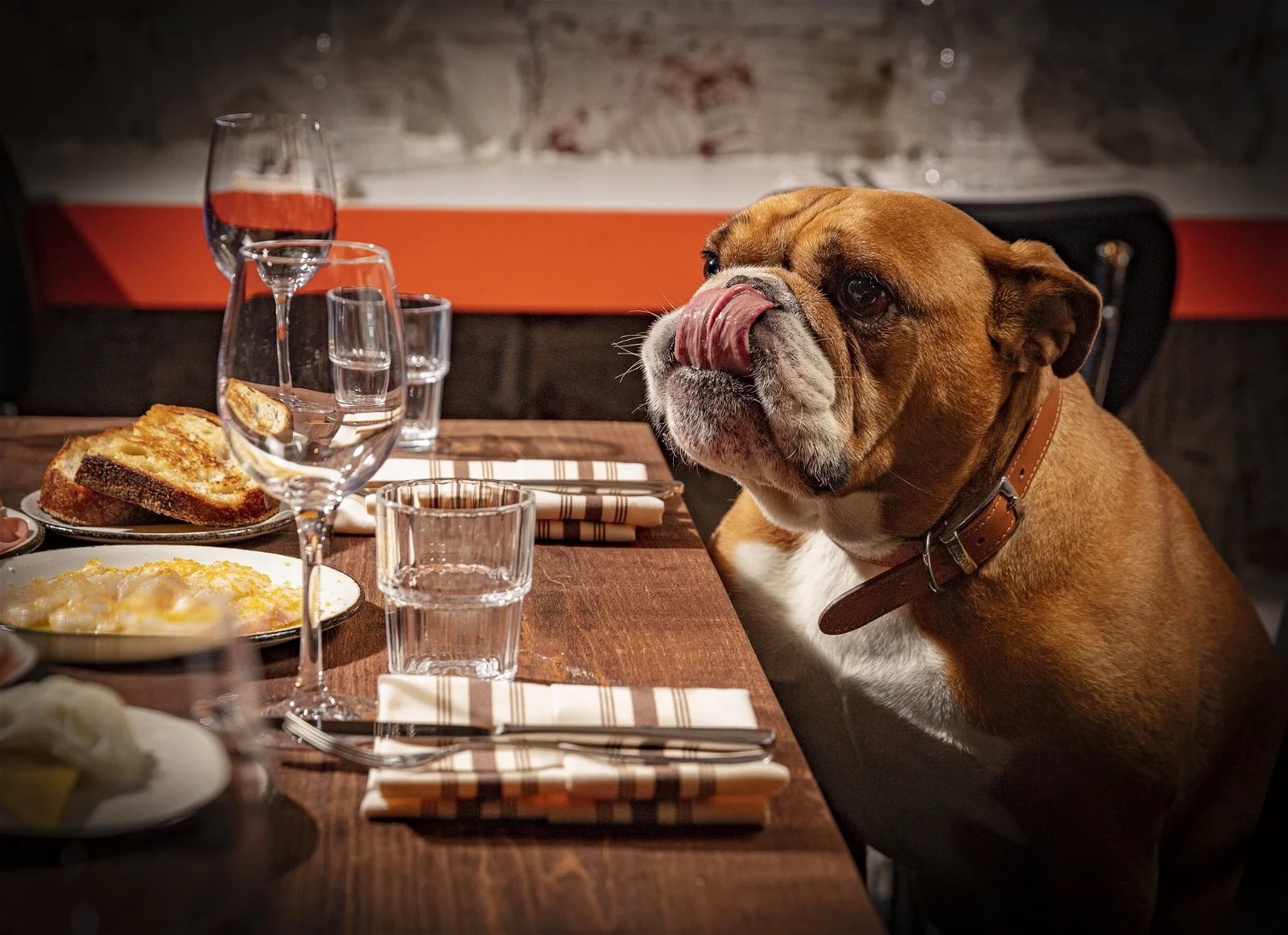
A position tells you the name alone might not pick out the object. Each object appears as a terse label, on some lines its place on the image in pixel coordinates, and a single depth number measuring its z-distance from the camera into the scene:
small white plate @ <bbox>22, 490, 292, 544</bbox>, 1.14
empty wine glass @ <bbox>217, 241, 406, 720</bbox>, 0.79
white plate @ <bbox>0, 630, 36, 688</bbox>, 0.44
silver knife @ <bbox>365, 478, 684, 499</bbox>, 1.26
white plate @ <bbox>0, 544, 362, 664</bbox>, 0.93
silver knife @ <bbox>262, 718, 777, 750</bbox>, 0.73
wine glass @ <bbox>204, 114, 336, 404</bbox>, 1.31
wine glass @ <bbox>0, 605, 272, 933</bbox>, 0.40
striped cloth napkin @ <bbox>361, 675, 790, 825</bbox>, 0.69
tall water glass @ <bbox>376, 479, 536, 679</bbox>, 0.89
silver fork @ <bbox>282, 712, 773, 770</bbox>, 0.71
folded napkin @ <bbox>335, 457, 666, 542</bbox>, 1.23
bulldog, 1.22
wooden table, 0.60
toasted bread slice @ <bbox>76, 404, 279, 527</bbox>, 1.15
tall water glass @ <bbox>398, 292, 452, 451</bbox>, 1.59
